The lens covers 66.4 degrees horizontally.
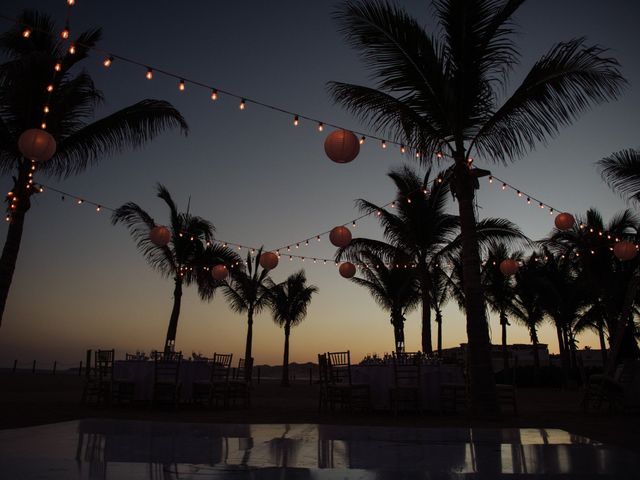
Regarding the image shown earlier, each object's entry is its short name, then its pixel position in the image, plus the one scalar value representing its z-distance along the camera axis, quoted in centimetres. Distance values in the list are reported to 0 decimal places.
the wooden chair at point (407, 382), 866
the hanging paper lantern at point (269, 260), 1246
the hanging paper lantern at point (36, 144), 686
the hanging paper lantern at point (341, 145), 717
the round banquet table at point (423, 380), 929
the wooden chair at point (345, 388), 923
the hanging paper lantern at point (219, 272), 1424
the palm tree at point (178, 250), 1672
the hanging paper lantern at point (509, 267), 1377
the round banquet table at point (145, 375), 988
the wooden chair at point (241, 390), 1040
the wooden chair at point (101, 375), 964
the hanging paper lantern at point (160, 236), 1145
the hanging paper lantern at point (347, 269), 1308
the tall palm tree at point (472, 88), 809
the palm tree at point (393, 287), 2105
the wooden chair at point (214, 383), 992
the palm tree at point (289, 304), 2441
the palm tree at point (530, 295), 2602
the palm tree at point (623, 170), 1227
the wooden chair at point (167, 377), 929
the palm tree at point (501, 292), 2828
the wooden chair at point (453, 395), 897
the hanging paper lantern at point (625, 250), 1116
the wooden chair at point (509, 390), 880
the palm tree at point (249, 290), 2142
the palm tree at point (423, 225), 1479
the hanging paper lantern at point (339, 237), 1066
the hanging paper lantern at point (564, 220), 1084
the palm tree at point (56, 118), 902
